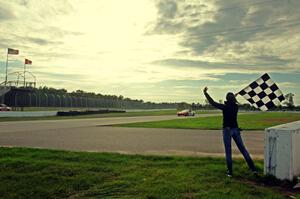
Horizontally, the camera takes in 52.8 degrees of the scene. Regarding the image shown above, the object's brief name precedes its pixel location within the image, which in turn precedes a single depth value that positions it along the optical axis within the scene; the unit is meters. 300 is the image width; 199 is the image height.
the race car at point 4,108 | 41.75
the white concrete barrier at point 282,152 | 5.86
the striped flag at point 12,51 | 44.62
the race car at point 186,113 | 52.08
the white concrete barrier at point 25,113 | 35.47
